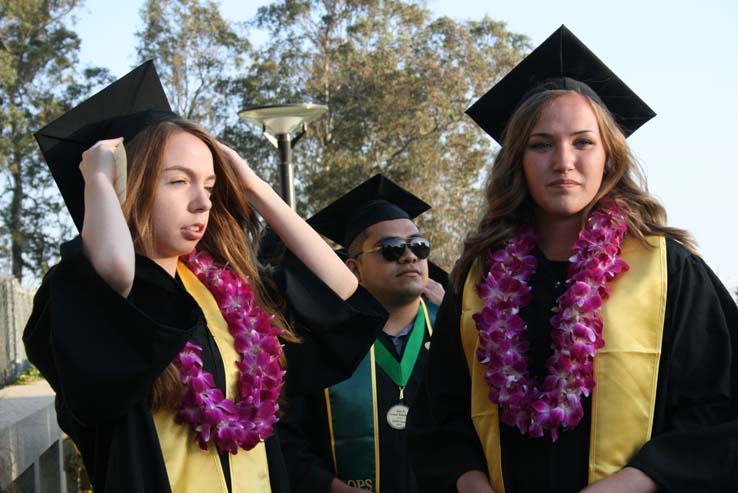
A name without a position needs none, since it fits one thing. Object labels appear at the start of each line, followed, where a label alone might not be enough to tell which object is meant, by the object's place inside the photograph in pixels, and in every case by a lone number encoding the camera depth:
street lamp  11.16
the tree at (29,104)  29.97
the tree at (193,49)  32.19
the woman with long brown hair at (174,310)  2.89
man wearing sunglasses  4.39
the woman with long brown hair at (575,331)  2.90
